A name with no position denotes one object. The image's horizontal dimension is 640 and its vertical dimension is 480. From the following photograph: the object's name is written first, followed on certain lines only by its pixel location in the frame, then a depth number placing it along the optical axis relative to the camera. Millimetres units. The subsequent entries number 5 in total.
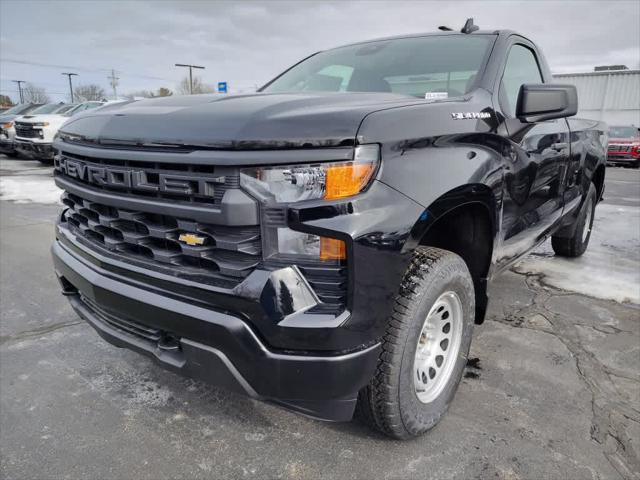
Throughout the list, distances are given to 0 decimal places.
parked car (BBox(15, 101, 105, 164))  13078
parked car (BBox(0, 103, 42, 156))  14422
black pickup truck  1592
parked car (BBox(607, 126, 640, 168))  16641
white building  26647
